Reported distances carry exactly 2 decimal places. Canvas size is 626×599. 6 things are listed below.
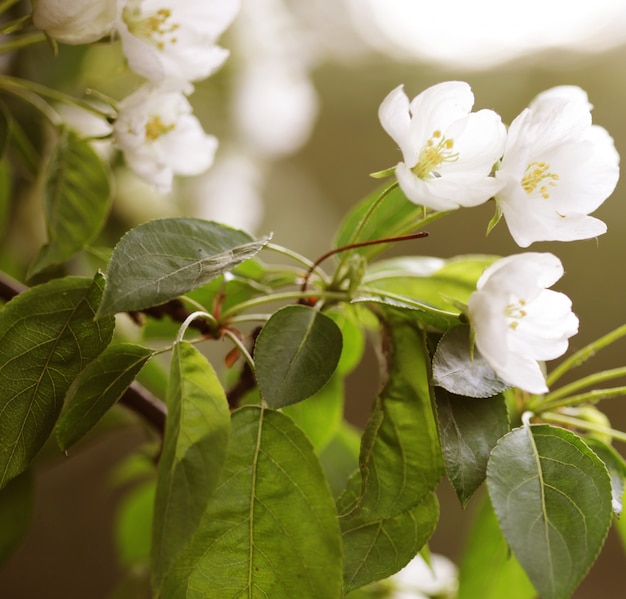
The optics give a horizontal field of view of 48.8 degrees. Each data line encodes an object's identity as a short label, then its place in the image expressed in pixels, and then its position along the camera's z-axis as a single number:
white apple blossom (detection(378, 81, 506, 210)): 0.36
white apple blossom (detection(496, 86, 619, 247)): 0.38
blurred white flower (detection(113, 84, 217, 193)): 0.48
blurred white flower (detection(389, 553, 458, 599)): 0.73
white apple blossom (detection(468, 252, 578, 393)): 0.36
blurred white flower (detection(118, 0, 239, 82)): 0.49
